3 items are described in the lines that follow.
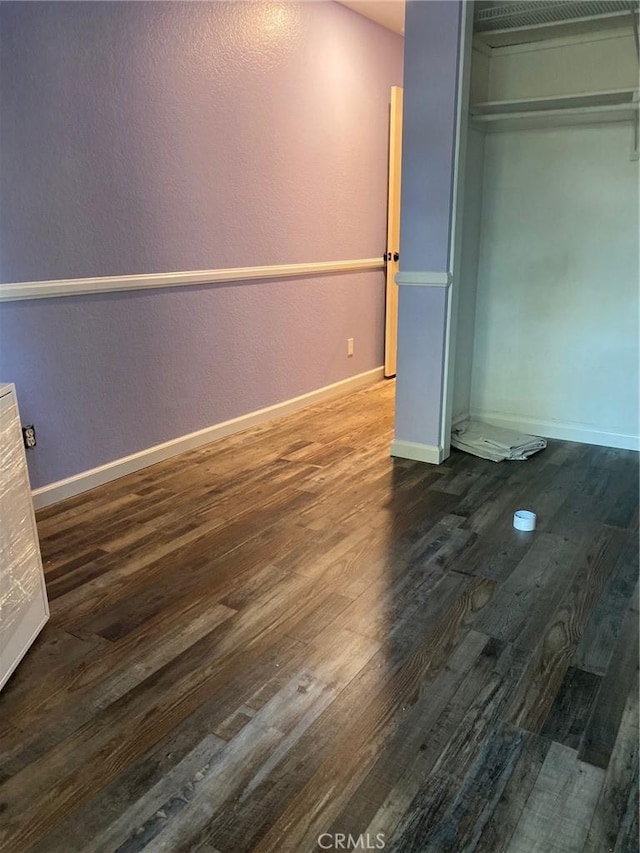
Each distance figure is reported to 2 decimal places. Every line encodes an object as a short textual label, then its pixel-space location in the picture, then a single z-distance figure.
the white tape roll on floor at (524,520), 2.60
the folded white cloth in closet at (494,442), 3.39
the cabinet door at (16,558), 1.76
